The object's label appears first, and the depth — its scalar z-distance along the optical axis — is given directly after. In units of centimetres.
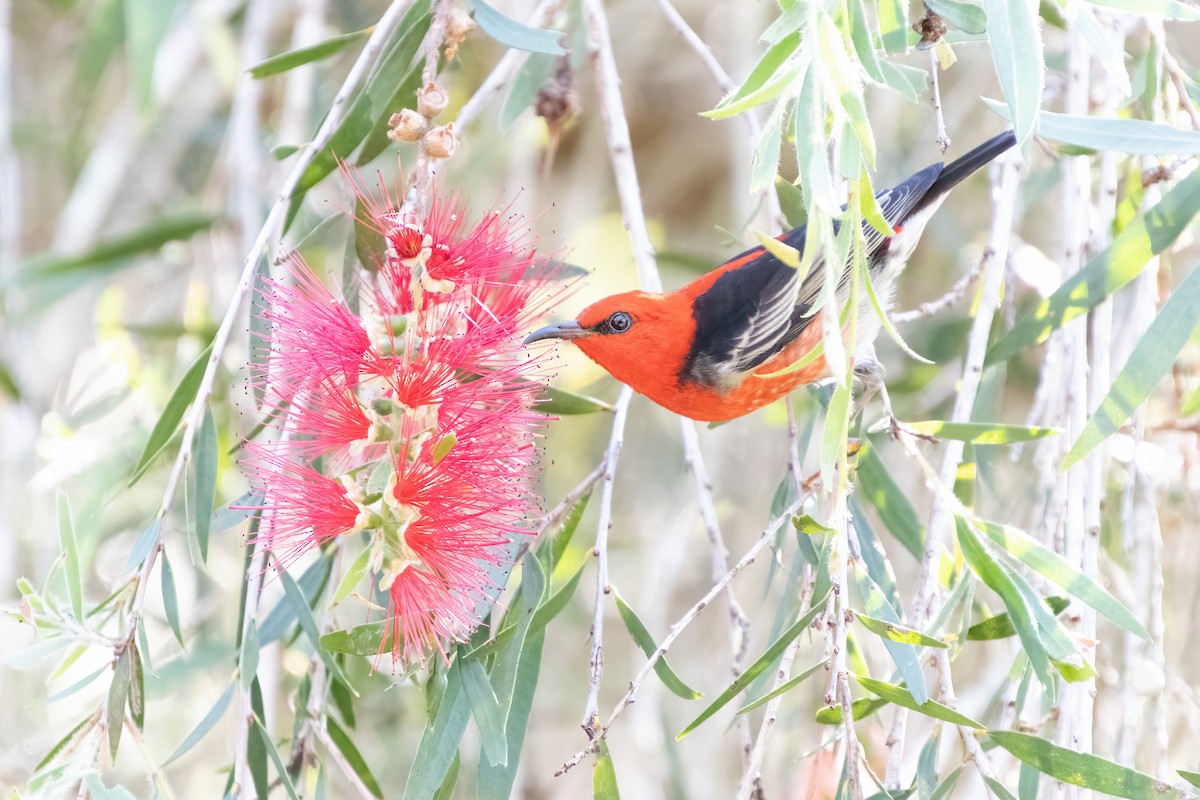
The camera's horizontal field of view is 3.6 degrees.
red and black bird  356
